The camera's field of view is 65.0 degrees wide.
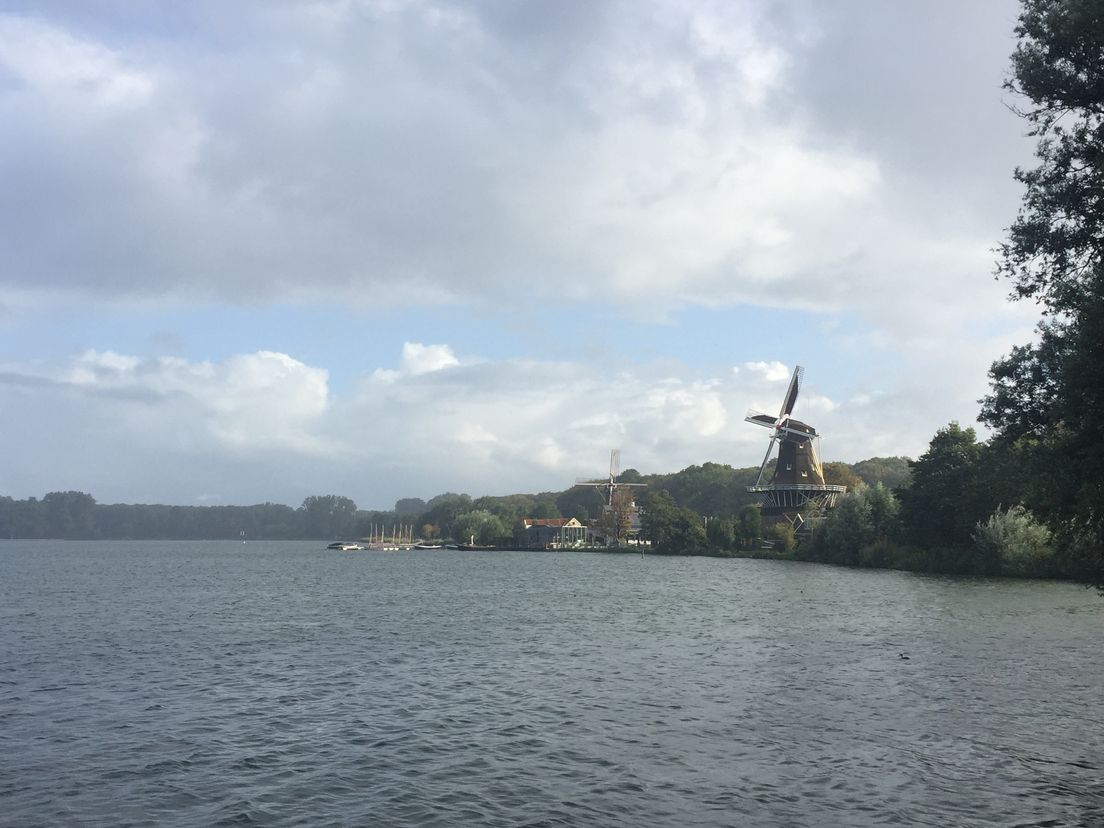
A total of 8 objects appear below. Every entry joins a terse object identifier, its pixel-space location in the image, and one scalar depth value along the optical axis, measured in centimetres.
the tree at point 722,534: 15338
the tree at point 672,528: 16488
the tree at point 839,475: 17229
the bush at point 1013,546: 7731
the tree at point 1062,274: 1856
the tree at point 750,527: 15000
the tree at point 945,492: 9031
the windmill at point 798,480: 13725
